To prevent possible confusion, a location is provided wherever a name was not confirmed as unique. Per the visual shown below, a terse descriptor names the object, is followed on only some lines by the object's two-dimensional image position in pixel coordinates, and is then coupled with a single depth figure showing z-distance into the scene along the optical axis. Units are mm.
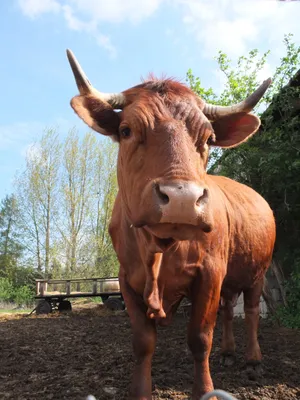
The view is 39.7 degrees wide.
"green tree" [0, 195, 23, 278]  32022
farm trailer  14672
